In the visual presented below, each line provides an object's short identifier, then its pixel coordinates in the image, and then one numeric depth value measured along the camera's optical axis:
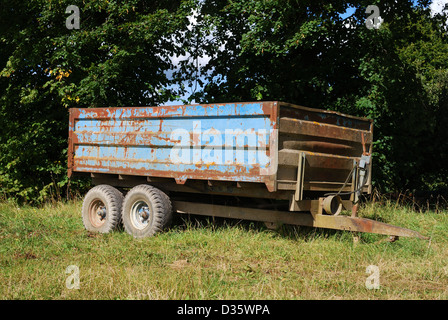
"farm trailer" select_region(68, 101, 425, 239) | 6.28
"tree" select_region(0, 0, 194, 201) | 11.29
